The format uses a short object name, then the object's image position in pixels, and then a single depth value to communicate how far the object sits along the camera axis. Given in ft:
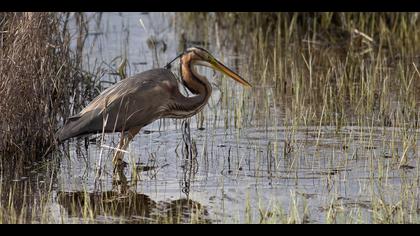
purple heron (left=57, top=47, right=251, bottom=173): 53.42
